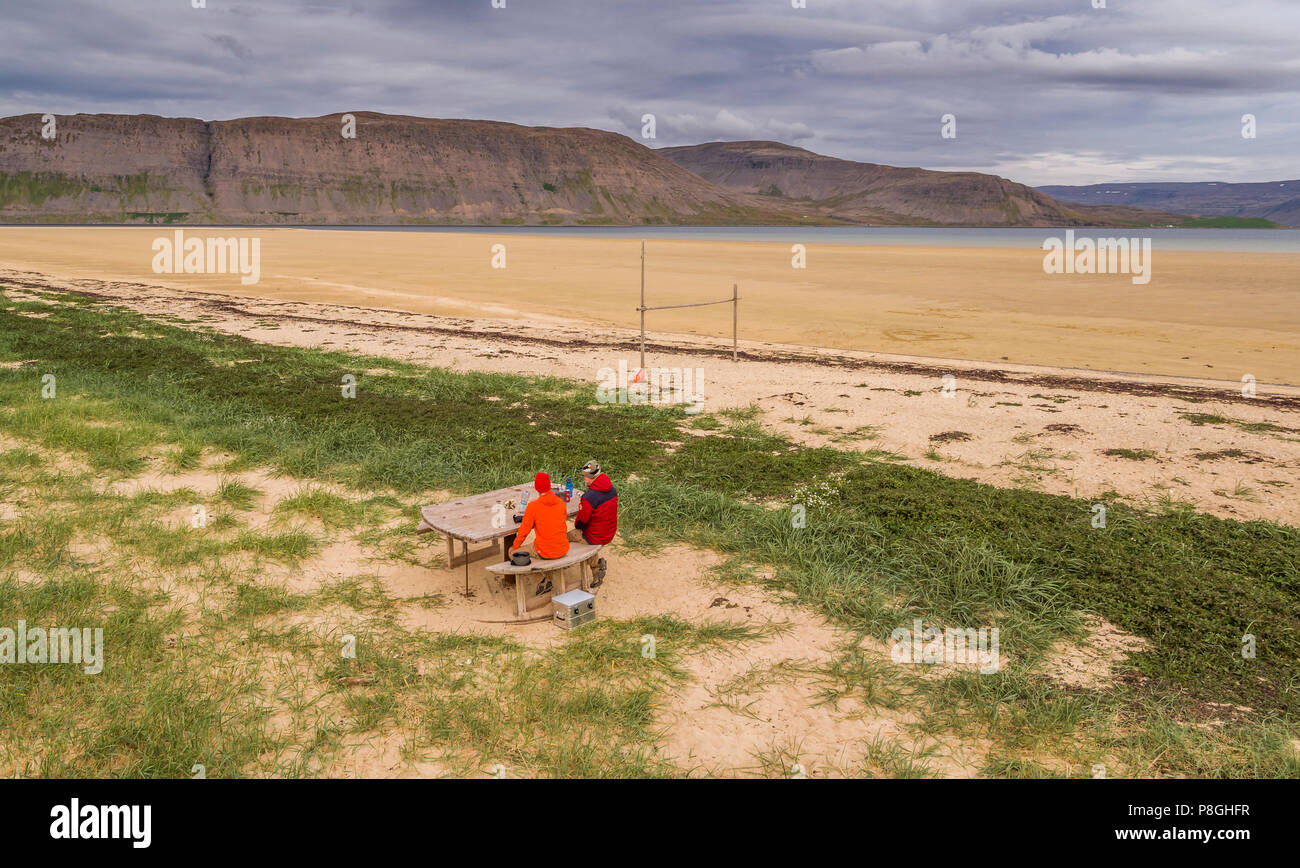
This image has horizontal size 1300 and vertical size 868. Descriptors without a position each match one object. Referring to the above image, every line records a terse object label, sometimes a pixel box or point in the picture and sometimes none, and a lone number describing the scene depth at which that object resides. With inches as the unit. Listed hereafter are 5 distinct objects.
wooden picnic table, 285.1
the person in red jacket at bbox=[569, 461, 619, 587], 300.5
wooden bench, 270.7
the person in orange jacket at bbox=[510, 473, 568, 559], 278.1
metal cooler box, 271.4
